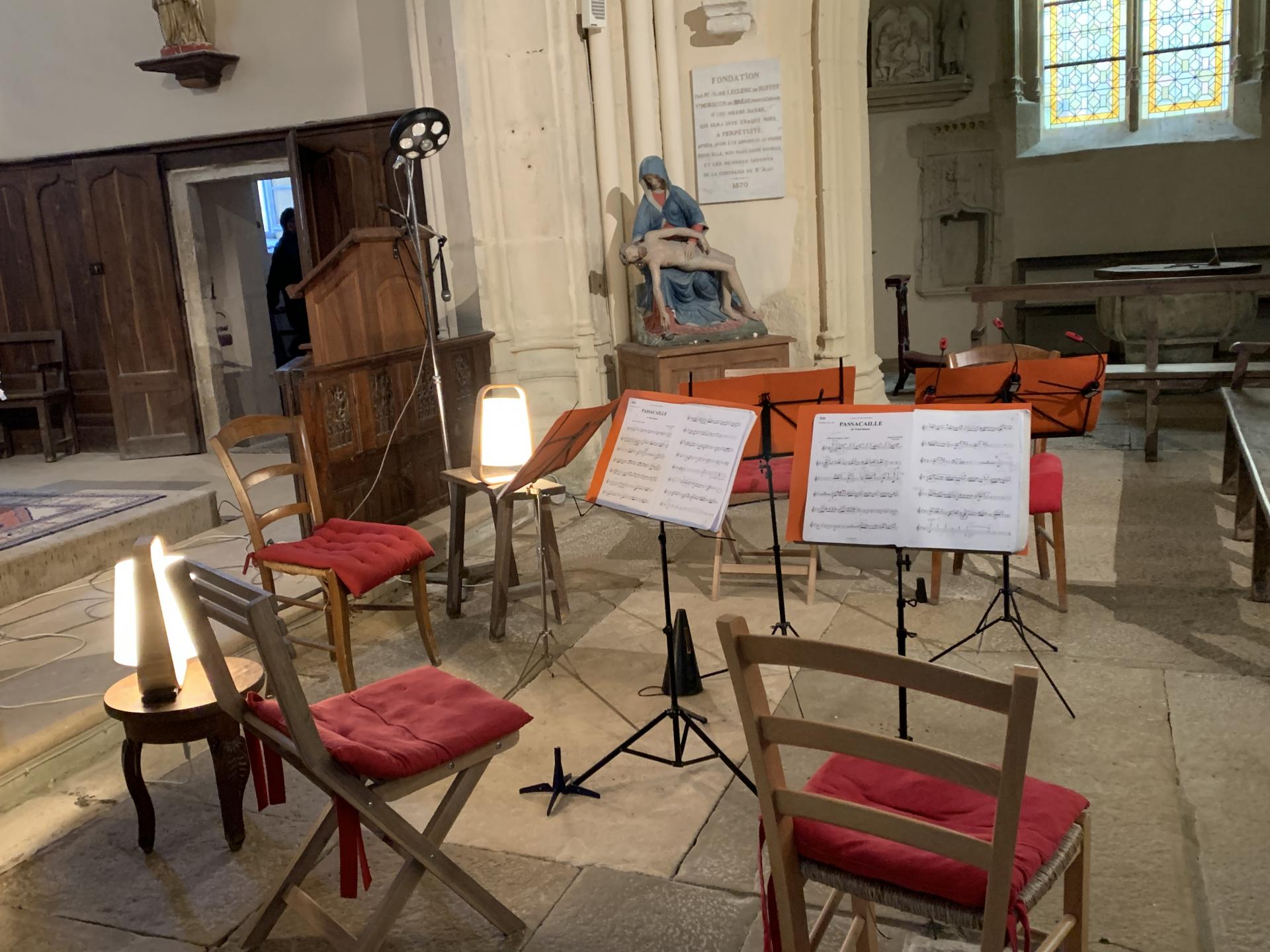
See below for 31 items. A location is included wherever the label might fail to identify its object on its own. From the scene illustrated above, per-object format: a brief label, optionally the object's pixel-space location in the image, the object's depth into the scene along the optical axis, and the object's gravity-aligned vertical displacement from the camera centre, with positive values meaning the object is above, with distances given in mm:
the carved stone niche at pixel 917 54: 10055 +1916
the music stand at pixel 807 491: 2490 -498
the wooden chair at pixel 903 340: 7910 -548
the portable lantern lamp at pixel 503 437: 4188 -539
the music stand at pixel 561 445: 3279 -470
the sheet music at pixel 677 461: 2695 -448
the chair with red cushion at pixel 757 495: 4145 -838
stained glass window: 10023 +1755
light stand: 4523 +648
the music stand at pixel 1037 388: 3621 -419
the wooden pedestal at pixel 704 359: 5559 -402
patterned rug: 5258 -970
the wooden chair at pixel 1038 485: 3826 -803
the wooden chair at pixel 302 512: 3533 -745
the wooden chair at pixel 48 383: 8109 -427
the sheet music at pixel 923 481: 2406 -476
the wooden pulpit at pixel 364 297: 4539 +22
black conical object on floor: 3336 -1166
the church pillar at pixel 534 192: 5930 +542
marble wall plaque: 6098 +811
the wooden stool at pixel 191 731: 2594 -972
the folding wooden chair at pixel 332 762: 2039 -892
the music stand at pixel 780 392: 3568 -380
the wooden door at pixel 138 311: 7746 +49
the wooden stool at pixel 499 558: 4008 -983
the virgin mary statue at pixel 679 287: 5652 -31
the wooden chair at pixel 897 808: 1481 -785
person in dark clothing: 7770 +223
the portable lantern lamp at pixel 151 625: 2545 -731
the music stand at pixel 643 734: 2869 -1182
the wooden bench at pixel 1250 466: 3688 -815
